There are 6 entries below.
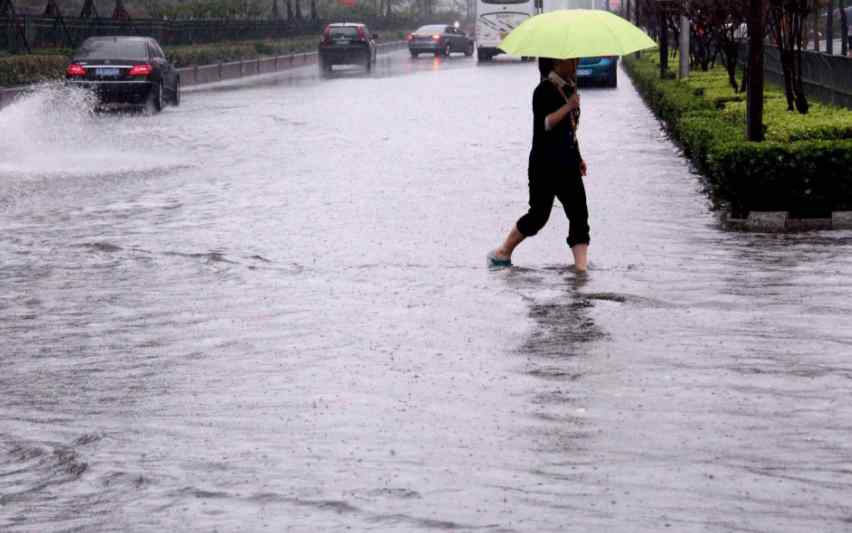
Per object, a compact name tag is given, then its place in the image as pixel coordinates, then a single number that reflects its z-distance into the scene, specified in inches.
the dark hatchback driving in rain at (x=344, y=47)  2330.2
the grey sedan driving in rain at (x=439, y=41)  2957.7
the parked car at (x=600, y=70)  1724.9
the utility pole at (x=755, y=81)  677.3
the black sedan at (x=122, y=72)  1375.5
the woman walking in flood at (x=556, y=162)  496.1
